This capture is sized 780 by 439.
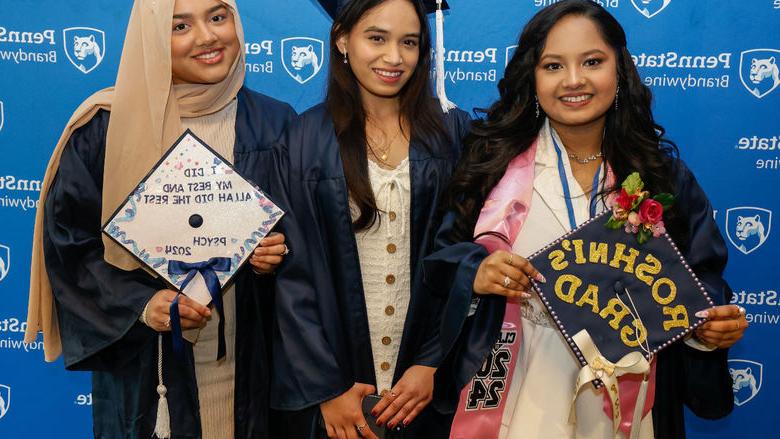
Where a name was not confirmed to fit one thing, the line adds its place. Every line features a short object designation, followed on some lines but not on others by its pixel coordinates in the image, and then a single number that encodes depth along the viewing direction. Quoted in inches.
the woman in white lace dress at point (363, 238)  86.7
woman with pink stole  78.7
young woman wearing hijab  87.9
